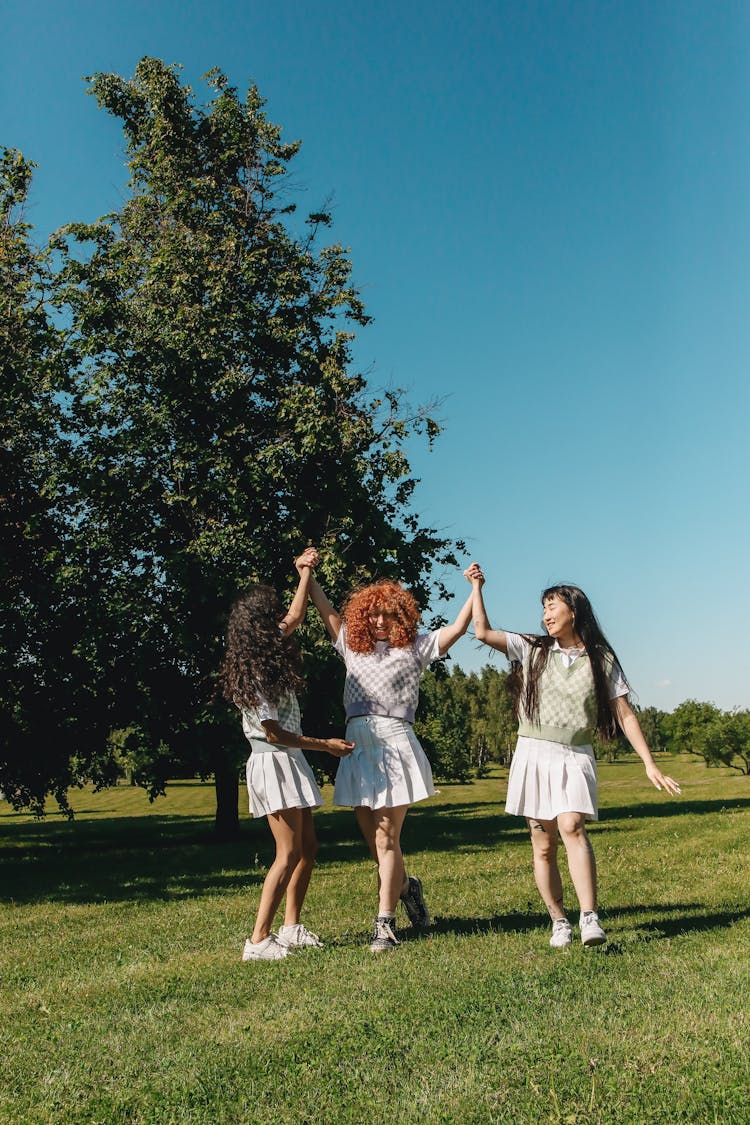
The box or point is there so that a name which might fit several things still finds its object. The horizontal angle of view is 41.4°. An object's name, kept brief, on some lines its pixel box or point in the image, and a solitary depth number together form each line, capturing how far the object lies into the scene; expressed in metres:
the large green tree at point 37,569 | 20.22
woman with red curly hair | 7.09
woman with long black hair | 6.90
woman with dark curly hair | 6.98
